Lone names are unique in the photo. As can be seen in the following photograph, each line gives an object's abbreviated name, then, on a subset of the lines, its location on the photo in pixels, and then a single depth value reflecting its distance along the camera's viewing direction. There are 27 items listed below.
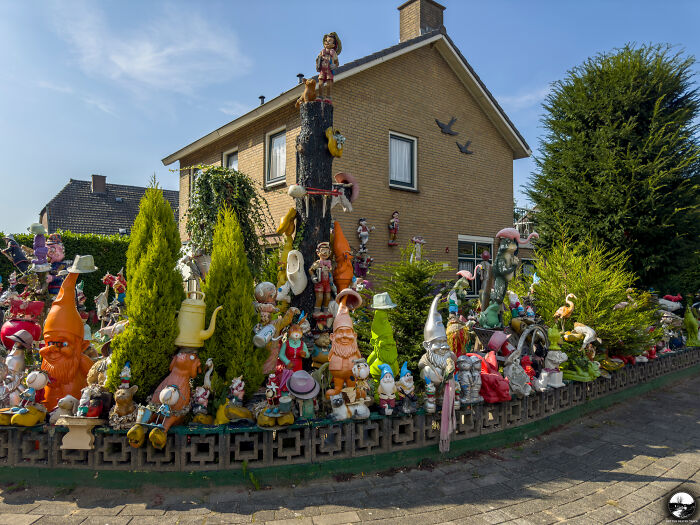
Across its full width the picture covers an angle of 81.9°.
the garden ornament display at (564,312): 6.00
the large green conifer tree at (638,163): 10.06
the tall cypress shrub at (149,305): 3.76
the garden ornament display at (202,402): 3.79
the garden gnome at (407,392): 4.08
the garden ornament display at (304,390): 3.78
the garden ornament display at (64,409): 3.68
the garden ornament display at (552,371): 5.34
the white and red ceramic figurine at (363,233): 9.55
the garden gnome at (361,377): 4.02
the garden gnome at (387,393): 4.02
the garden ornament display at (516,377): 4.89
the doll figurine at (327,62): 5.77
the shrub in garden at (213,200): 7.55
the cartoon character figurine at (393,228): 10.34
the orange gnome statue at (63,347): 3.88
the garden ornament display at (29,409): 3.61
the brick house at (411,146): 10.08
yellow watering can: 3.92
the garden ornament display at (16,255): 4.89
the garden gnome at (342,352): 4.12
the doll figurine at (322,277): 5.39
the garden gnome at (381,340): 4.36
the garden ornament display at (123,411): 3.55
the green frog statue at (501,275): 6.19
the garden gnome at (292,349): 4.32
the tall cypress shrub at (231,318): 4.13
